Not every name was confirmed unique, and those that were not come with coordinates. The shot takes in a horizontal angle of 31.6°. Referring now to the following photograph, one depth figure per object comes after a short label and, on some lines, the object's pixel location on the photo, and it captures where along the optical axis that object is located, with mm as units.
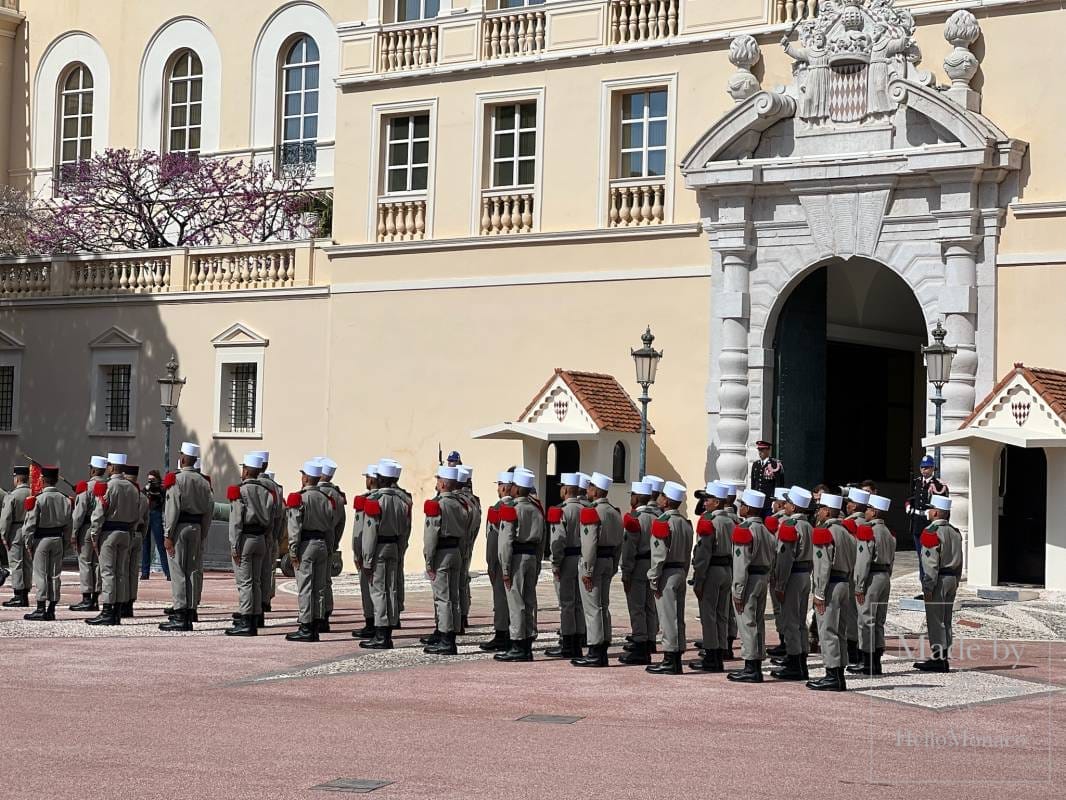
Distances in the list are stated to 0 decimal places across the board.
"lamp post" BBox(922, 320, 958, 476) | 21594
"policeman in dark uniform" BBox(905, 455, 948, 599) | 20625
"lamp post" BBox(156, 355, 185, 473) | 28688
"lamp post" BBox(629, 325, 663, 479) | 23531
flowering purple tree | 34344
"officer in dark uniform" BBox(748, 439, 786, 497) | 22766
